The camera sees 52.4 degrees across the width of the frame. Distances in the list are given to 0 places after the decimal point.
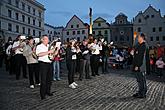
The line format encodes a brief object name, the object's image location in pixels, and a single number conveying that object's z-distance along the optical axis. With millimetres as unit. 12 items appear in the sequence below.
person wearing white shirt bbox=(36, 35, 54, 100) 5338
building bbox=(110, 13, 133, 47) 46948
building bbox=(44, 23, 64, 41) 55449
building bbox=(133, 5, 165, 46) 45802
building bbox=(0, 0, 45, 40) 36243
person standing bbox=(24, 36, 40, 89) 6929
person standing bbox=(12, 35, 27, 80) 8321
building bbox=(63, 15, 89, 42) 51671
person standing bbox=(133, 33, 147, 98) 5446
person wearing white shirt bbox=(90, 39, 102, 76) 9347
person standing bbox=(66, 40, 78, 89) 6977
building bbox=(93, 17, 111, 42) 49424
